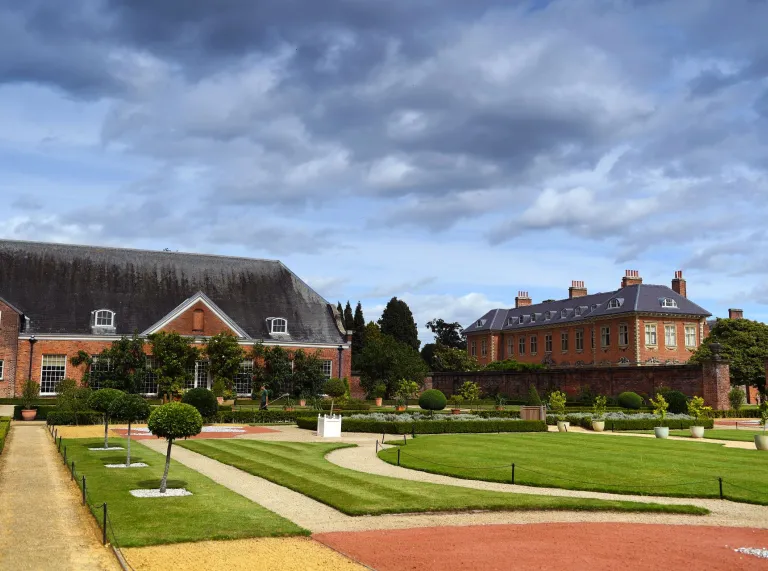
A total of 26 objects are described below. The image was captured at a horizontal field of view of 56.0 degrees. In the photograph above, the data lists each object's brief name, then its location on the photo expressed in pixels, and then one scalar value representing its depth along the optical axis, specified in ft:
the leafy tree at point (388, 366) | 175.42
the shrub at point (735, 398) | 161.07
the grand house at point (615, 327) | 213.87
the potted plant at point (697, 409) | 115.85
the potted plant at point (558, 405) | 122.87
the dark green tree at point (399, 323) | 280.51
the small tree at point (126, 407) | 70.95
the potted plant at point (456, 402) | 152.92
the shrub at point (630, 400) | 150.30
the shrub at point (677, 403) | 143.02
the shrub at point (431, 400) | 139.85
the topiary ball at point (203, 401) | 117.60
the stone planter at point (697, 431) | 101.27
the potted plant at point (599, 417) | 116.06
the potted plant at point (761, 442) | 83.15
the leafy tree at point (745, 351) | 199.62
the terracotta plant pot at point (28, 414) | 123.13
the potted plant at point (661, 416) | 100.22
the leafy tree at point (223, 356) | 160.15
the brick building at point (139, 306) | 153.07
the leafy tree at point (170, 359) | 154.30
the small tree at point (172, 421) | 51.26
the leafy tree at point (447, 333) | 368.27
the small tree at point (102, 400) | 75.00
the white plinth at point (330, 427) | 98.58
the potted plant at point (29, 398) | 123.34
